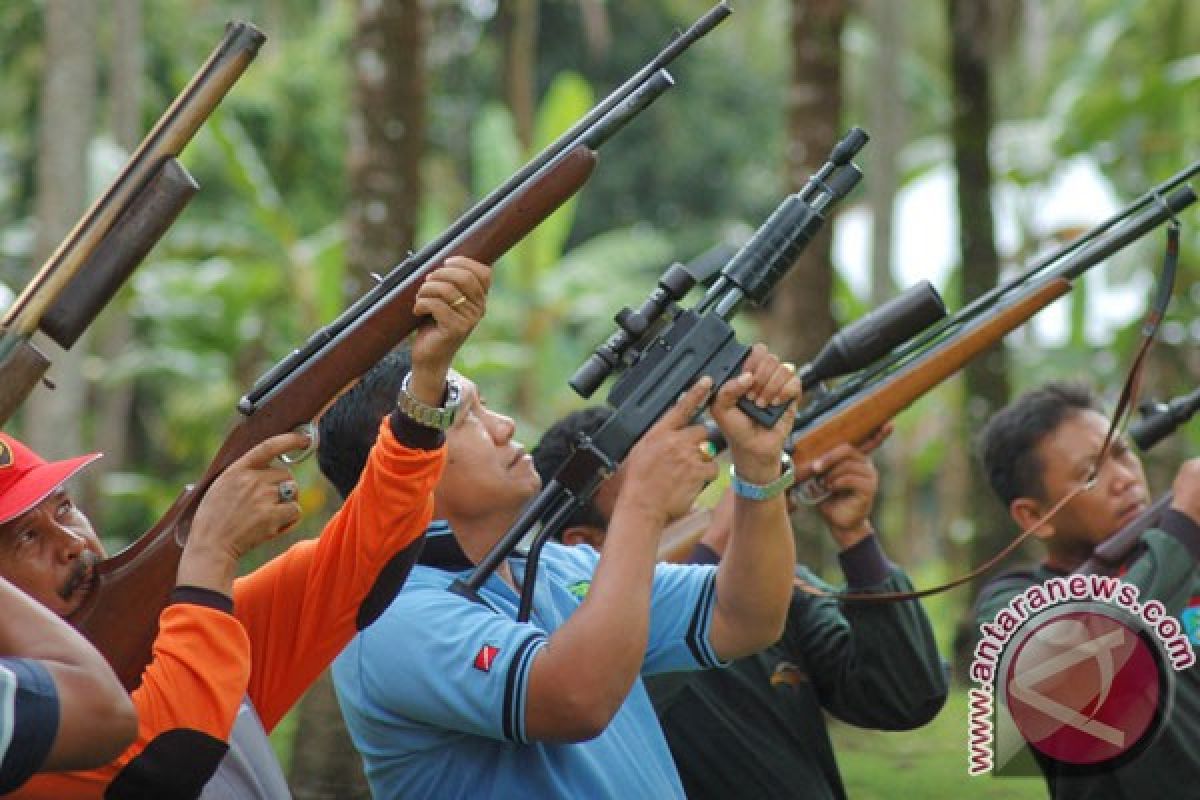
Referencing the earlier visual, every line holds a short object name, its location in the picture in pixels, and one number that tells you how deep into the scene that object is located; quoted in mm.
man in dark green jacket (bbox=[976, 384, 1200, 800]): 8469
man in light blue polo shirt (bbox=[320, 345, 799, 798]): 6434
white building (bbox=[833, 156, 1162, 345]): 38562
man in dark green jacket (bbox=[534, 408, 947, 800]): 8445
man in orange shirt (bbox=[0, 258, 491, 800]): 5937
